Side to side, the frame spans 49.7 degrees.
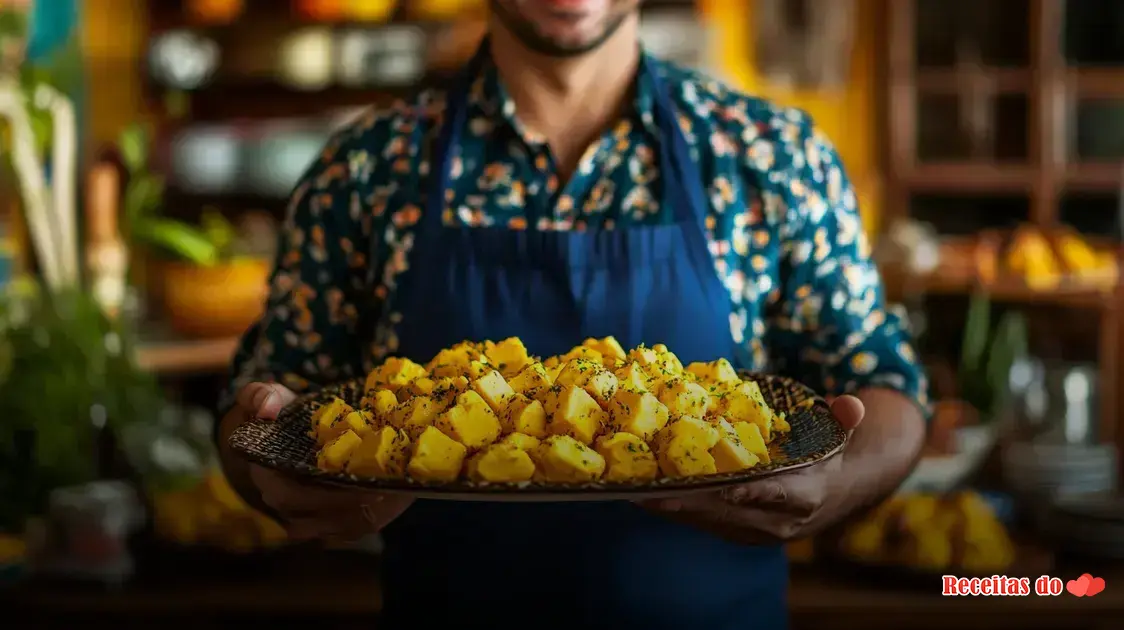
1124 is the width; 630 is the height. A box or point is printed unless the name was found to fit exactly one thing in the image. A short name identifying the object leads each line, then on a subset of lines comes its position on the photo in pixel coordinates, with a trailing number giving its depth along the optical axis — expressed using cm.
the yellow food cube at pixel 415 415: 101
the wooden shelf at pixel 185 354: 299
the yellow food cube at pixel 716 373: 114
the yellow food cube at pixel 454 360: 114
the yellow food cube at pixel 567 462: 94
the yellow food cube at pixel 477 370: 108
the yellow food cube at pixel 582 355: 113
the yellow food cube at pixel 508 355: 117
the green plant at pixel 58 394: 207
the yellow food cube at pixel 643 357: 114
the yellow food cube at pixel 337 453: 96
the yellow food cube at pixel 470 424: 99
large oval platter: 86
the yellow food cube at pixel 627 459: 95
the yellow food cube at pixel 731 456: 94
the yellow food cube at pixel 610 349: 117
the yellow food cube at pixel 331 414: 105
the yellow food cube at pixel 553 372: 111
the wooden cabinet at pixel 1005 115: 542
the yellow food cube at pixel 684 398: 104
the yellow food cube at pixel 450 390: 105
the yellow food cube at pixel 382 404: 106
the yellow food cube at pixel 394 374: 113
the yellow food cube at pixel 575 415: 101
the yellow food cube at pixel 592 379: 105
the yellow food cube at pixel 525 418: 102
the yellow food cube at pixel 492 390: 105
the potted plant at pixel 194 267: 287
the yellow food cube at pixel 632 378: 106
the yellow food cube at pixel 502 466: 94
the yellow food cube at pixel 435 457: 94
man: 136
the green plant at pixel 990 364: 251
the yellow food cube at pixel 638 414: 100
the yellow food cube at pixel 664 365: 112
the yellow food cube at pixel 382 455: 96
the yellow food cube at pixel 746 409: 106
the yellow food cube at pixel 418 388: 109
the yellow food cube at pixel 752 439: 98
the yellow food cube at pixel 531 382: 108
